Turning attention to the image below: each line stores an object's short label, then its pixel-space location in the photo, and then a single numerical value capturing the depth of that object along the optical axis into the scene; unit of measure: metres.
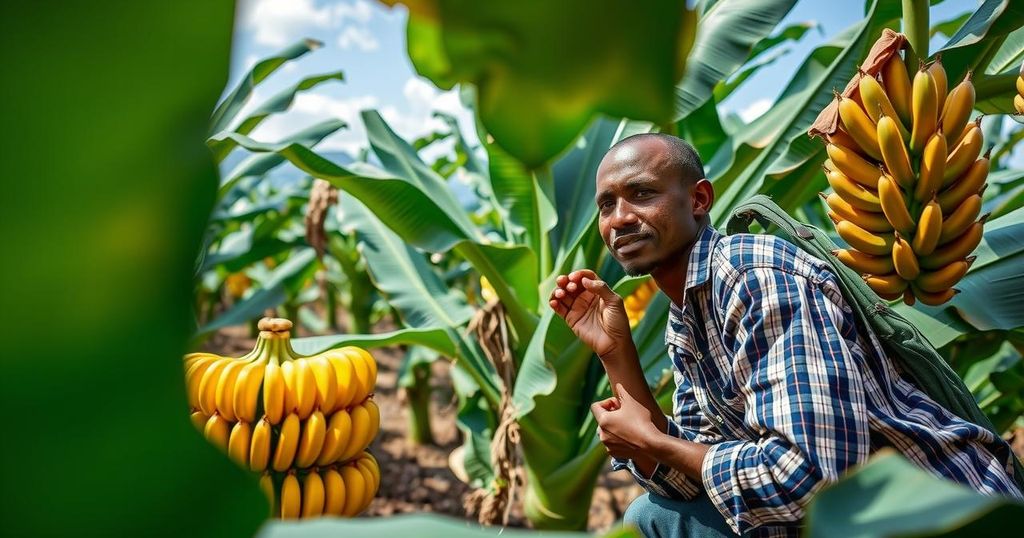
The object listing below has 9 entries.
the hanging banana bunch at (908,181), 0.99
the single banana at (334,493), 1.22
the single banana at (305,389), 1.16
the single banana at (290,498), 1.18
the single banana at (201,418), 1.17
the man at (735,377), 0.76
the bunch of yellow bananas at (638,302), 2.04
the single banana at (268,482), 1.17
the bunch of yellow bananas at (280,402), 1.15
